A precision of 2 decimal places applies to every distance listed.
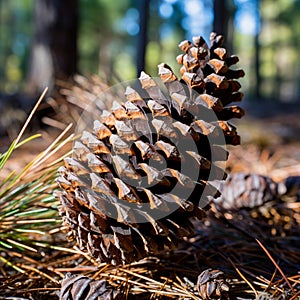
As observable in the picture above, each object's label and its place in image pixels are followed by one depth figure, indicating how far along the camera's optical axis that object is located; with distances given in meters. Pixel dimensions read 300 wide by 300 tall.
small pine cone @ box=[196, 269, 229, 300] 0.26
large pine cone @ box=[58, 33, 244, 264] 0.27
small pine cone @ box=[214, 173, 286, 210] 0.37
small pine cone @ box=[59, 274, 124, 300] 0.26
